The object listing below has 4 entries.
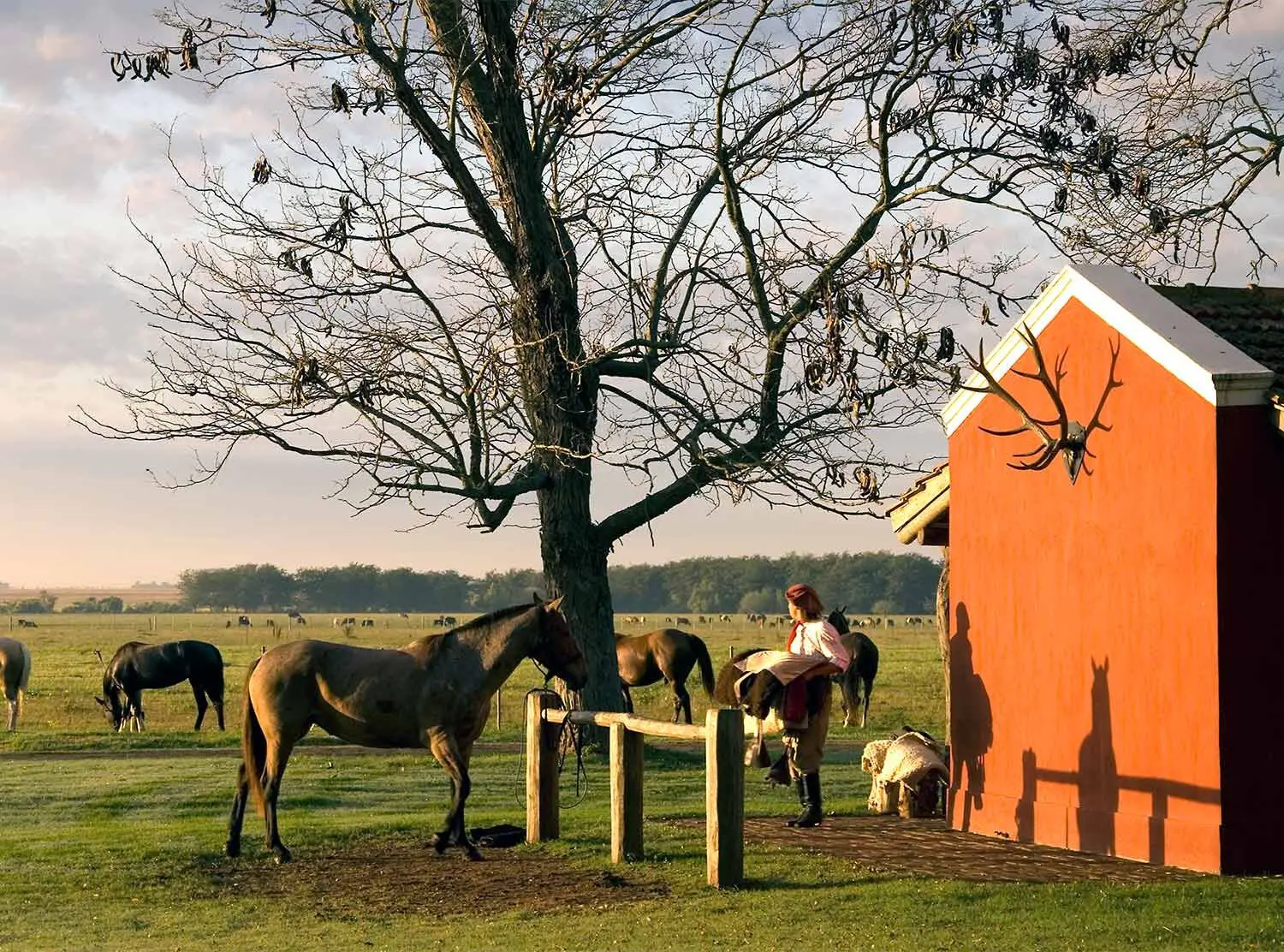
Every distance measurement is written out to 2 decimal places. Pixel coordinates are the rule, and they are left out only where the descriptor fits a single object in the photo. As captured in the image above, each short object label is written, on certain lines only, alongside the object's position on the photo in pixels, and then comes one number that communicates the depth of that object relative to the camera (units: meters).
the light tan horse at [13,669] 30.06
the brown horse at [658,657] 29.67
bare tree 19.03
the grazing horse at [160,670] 30.11
